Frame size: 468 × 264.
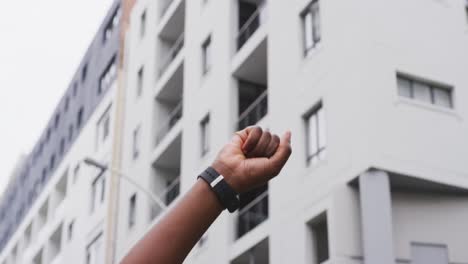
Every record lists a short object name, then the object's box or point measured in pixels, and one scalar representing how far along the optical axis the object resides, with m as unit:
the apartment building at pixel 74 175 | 43.22
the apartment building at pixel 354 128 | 22.00
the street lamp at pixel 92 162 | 26.78
